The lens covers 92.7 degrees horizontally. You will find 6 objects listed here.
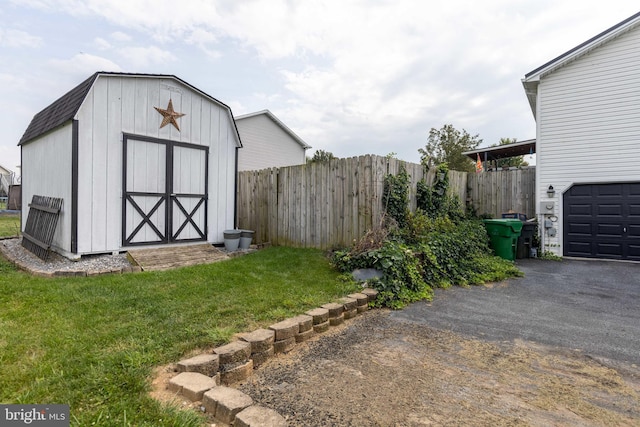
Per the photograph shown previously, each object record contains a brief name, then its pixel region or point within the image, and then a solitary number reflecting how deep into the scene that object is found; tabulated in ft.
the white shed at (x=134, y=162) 18.12
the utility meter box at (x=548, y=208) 27.43
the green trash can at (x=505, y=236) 24.17
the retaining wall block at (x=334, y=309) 11.37
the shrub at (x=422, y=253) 15.11
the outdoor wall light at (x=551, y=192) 27.48
